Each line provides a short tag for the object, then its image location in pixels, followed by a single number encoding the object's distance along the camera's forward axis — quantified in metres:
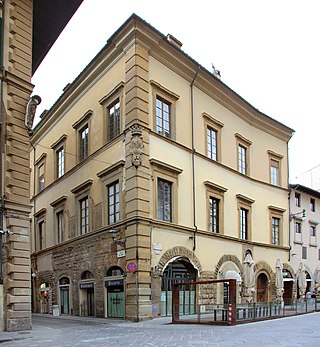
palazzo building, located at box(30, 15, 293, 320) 22.77
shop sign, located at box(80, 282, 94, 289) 25.34
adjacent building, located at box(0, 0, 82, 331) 16.97
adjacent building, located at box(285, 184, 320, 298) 35.38
